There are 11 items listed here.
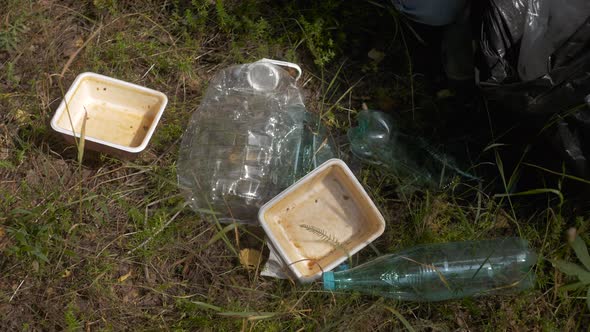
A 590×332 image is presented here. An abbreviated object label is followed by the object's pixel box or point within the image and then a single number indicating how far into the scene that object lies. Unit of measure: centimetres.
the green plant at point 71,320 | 185
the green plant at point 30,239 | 193
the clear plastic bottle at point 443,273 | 194
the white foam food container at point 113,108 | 215
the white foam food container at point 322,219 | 195
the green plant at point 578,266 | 164
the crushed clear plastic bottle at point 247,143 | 212
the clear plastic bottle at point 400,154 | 214
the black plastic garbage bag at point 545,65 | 179
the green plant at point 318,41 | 231
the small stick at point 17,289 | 194
